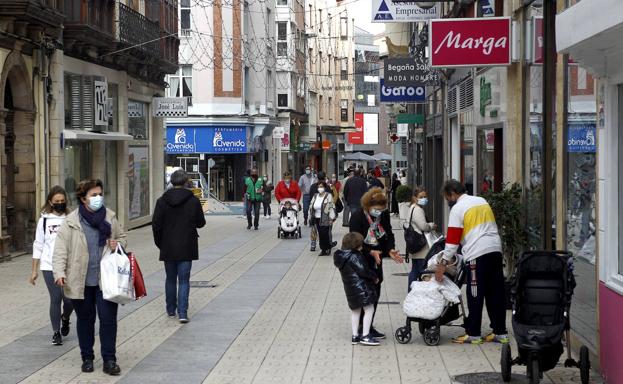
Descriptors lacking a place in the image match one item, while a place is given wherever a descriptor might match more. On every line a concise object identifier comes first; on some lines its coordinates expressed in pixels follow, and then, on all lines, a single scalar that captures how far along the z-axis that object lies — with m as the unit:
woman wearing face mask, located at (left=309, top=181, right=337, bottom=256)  22.25
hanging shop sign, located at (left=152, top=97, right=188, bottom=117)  33.62
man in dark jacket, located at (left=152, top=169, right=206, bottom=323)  12.34
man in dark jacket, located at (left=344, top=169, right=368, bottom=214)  24.94
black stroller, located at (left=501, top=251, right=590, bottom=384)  8.22
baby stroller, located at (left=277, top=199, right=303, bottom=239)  26.97
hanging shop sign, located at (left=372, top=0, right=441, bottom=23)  22.48
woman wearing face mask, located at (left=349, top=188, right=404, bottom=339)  11.78
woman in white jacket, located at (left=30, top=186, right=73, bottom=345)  10.85
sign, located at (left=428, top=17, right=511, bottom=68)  14.34
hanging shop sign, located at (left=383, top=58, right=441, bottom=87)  25.06
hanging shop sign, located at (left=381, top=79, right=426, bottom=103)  26.00
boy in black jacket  10.86
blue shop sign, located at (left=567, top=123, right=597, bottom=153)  9.45
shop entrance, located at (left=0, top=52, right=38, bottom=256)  21.30
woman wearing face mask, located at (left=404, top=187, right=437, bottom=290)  13.12
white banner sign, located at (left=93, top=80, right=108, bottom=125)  26.31
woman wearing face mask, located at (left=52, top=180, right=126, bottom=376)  9.27
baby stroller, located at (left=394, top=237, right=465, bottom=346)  10.77
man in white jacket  10.58
